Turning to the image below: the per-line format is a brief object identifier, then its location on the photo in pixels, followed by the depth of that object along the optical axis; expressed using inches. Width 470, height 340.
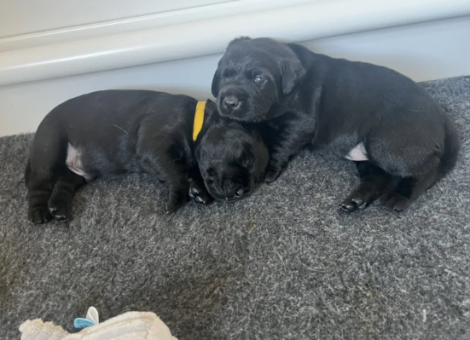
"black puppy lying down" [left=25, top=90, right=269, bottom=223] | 14.6
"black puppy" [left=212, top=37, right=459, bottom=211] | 14.1
